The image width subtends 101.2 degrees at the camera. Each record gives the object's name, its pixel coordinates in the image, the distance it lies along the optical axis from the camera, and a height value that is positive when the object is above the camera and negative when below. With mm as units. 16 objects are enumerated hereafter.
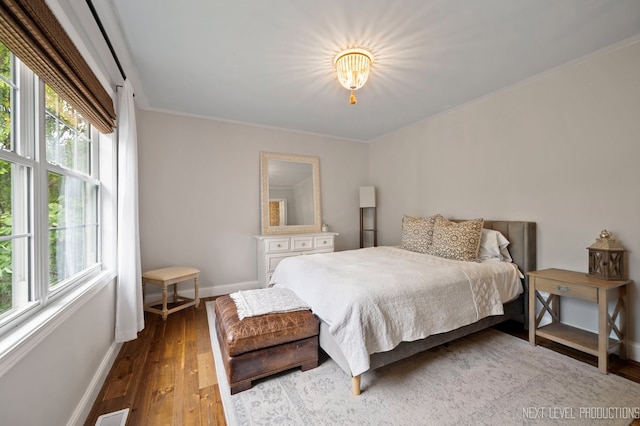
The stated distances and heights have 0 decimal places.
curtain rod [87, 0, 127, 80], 1590 +1247
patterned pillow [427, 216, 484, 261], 2662 -291
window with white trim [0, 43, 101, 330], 1085 +109
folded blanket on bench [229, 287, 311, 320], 1930 -701
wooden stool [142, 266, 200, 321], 2805 -716
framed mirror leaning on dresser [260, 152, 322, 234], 3904 +321
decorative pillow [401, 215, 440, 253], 3127 -255
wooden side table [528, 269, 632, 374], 1874 -794
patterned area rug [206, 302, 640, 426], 1485 -1155
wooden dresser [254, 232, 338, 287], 3609 -490
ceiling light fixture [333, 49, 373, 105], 2086 +1182
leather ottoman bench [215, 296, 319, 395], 1703 -892
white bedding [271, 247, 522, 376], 1658 -613
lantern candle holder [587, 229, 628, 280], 2021 -369
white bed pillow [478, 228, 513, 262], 2689 -359
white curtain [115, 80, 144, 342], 2221 -168
